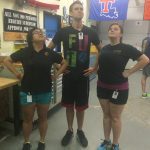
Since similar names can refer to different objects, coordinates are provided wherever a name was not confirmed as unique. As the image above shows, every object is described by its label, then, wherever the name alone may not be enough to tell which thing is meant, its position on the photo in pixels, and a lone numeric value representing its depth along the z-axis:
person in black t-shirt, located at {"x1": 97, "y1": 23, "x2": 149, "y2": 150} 1.58
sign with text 2.59
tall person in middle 1.78
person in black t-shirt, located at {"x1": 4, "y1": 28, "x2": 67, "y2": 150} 1.59
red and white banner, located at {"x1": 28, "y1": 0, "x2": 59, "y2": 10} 3.04
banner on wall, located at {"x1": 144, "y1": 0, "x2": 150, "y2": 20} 5.11
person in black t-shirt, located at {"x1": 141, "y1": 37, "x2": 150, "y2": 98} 3.43
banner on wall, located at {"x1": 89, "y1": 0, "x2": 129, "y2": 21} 5.01
